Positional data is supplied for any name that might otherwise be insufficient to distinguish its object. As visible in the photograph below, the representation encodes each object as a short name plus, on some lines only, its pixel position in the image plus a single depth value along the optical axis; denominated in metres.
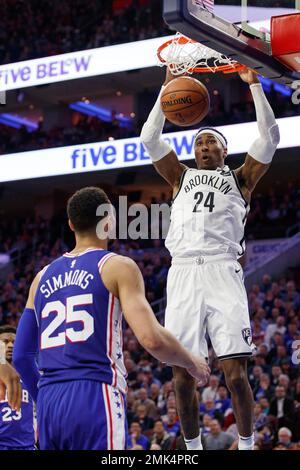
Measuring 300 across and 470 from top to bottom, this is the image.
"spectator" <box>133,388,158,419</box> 10.78
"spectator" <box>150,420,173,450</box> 9.91
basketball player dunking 4.91
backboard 4.85
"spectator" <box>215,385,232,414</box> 10.44
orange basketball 5.26
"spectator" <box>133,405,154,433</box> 10.61
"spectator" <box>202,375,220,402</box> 10.81
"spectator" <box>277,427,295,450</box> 9.09
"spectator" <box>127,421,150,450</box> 10.02
